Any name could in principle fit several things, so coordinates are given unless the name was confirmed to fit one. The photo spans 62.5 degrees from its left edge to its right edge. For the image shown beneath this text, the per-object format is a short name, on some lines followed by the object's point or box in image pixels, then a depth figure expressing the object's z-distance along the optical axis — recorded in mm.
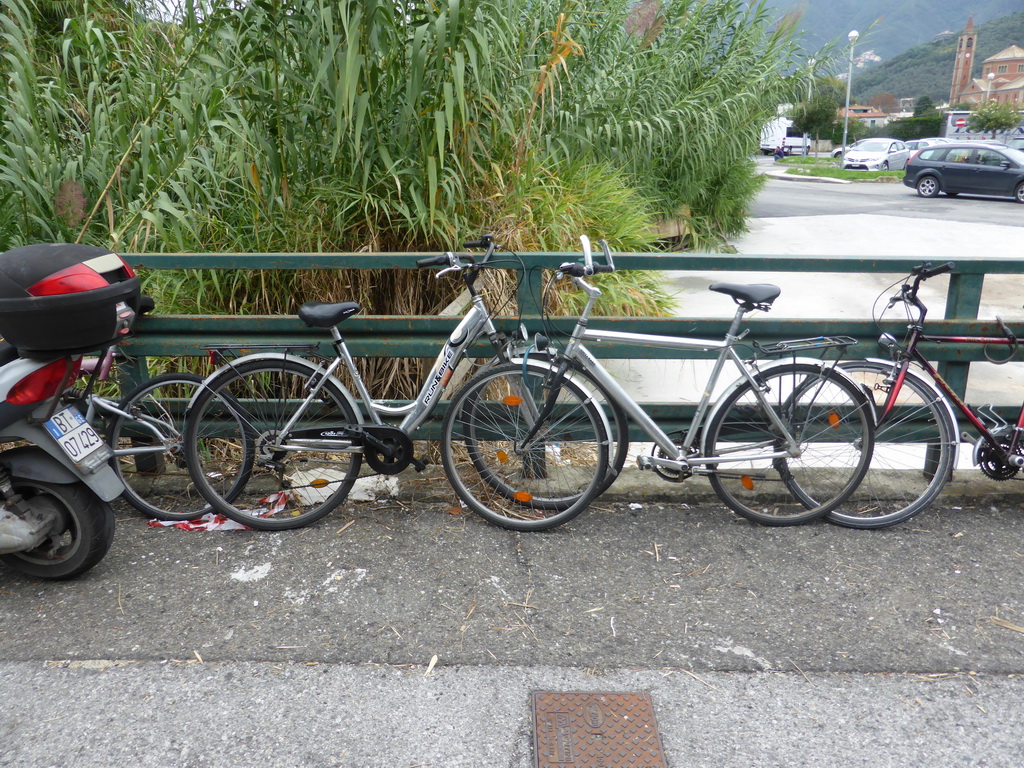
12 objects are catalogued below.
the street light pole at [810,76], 10701
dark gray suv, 22875
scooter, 3250
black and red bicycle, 3875
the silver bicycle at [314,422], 3848
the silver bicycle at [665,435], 3799
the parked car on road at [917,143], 34438
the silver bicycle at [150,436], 3939
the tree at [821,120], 57125
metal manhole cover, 2482
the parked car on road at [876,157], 38219
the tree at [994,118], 52812
